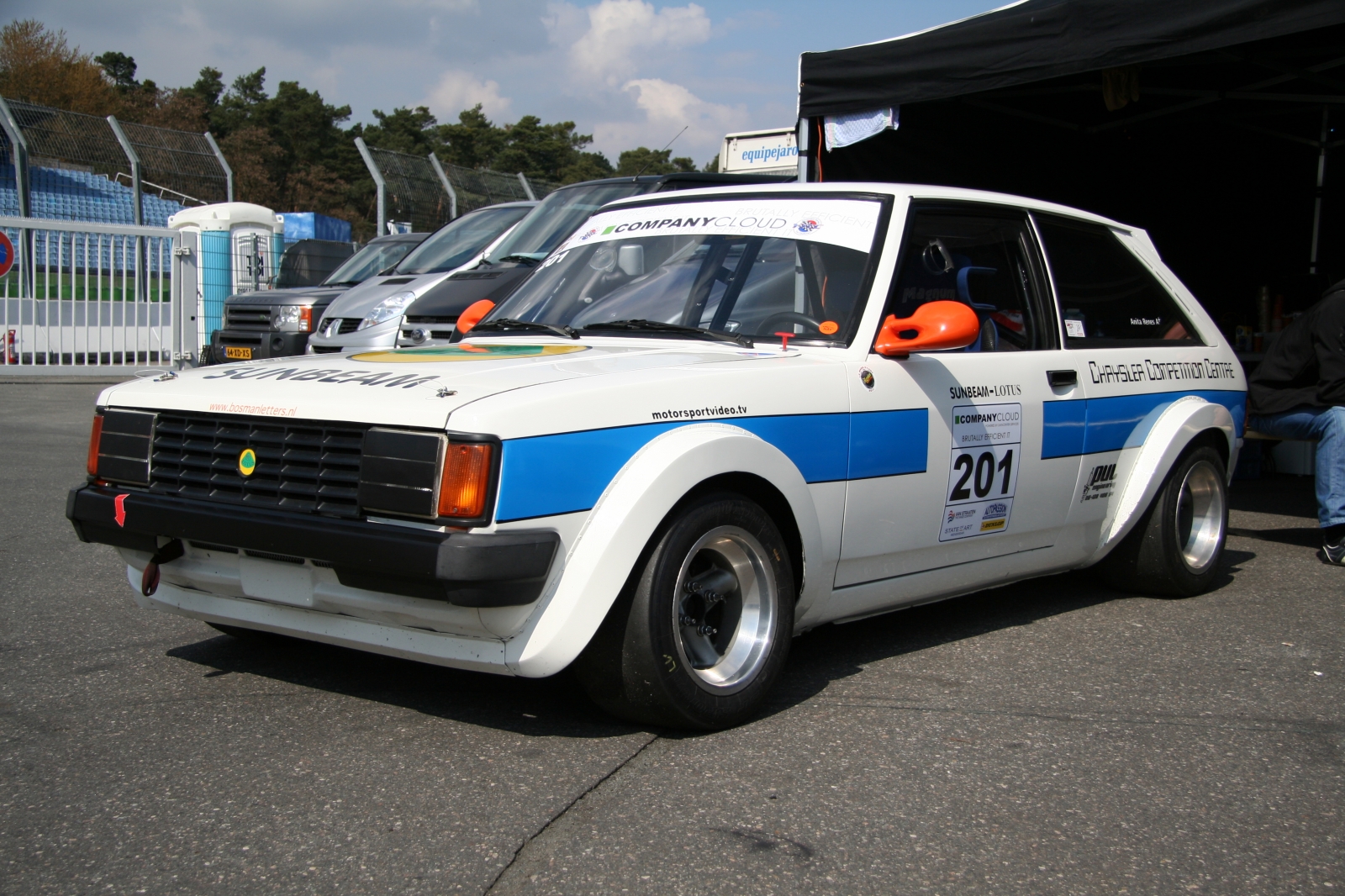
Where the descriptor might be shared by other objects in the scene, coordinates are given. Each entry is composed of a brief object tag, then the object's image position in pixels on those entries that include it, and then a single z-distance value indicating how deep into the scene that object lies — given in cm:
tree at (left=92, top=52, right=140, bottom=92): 6856
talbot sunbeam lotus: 284
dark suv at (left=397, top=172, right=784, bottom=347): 827
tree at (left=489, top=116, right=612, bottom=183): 6619
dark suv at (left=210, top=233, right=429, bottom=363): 1091
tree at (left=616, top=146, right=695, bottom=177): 6756
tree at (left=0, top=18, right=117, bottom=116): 4428
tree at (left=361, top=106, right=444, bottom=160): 6794
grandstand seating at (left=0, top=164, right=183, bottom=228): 2509
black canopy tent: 655
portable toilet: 1606
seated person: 600
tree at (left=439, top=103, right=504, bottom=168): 6969
